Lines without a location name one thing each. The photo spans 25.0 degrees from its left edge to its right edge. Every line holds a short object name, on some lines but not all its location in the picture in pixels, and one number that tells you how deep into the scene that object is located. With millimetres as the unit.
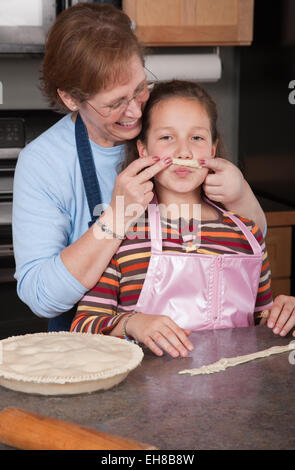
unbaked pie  952
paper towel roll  2516
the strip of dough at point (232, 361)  1062
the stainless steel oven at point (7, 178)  2332
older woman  1396
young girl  1424
